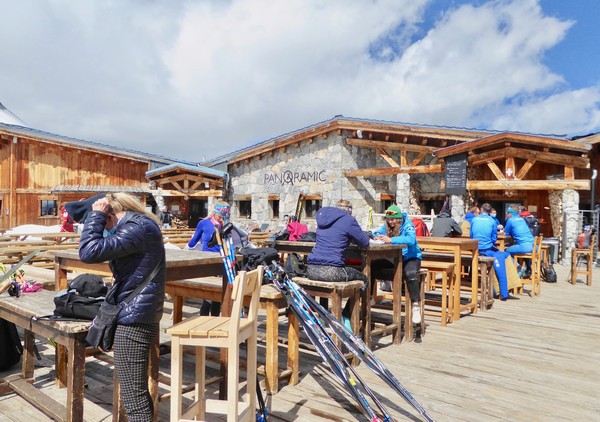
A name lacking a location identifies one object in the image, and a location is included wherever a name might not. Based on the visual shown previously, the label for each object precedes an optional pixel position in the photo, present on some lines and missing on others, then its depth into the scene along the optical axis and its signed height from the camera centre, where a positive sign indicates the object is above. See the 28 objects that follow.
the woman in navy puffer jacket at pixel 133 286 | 2.46 -0.42
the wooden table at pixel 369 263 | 4.56 -0.54
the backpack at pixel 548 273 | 10.02 -1.30
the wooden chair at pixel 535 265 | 8.23 -0.92
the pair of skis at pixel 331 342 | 3.06 -0.98
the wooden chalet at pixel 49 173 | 19.44 +1.66
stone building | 12.30 +1.38
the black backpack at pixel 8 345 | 3.99 -1.21
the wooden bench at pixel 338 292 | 4.04 -0.72
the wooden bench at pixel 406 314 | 5.05 -1.13
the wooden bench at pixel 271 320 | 3.59 -0.88
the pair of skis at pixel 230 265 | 2.92 -0.39
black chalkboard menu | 12.91 +1.14
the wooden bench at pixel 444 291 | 5.85 -1.03
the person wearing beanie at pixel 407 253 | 5.33 -0.47
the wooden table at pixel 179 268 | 3.03 -0.42
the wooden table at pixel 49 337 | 2.60 -0.81
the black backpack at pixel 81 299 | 2.75 -0.55
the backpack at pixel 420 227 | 9.12 -0.27
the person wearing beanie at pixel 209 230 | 5.65 -0.24
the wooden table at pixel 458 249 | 5.87 -0.46
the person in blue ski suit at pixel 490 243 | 7.65 -0.49
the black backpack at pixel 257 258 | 3.81 -0.39
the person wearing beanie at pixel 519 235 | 8.64 -0.39
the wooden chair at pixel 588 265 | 9.51 -1.06
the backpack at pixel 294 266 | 4.59 -0.56
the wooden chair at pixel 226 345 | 2.44 -0.74
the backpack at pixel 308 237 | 5.51 -0.30
